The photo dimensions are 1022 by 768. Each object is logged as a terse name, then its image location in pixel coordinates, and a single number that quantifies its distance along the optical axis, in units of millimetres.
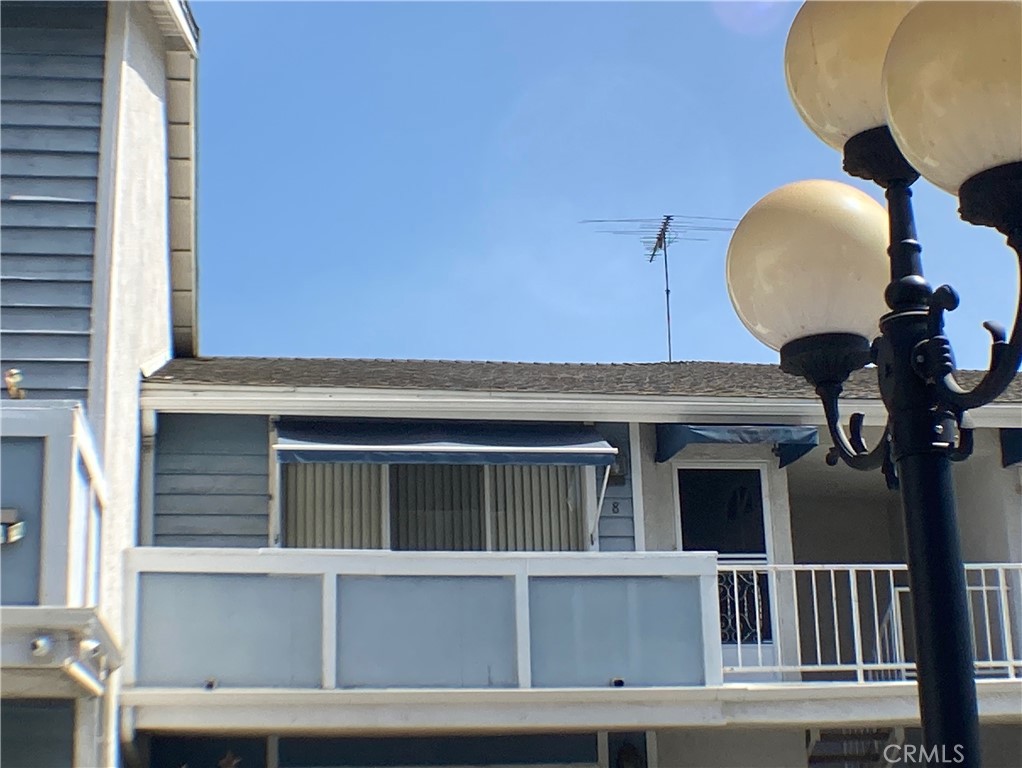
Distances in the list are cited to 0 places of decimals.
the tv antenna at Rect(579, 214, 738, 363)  19094
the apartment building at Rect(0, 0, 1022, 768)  10062
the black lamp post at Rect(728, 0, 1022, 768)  3469
